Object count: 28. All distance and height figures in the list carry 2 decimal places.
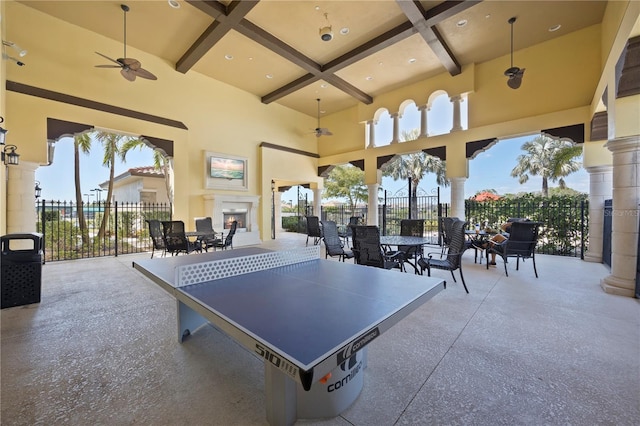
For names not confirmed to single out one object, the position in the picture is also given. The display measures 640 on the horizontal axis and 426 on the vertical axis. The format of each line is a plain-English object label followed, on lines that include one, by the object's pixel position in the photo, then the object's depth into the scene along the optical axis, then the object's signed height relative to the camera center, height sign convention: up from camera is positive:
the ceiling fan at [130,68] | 5.17 +2.92
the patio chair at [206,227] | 6.52 -0.50
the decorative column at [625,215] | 3.64 -0.06
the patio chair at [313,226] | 8.27 -0.53
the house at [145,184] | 12.67 +1.33
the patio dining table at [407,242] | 4.07 -0.51
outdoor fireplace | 8.25 -0.13
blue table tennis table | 0.95 -0.50
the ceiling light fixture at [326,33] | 5.33 +3.67
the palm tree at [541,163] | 13.84 +2.75
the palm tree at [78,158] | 8.11 +1.67
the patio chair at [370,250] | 3.68 -0.58
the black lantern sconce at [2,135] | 3.60 +1.06
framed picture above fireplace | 8.30 +1.30
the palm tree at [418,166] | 17.05 +3.04
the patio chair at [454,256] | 3.73 -0.67
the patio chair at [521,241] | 4.71 -0.56
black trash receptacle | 3.15 -0.80
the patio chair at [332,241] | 4.99 -0.62
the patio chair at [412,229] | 4.85 -0.40
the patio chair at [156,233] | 5.91 -0.55
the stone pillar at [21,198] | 5.28 +0.23
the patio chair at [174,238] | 5.60 -0.62
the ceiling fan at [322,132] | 8.96 +2.76
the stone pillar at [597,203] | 5.68 +0.18
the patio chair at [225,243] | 6.34 -0.82
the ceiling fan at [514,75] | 5.36 +2.85
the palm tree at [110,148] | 9.11 +2.21
